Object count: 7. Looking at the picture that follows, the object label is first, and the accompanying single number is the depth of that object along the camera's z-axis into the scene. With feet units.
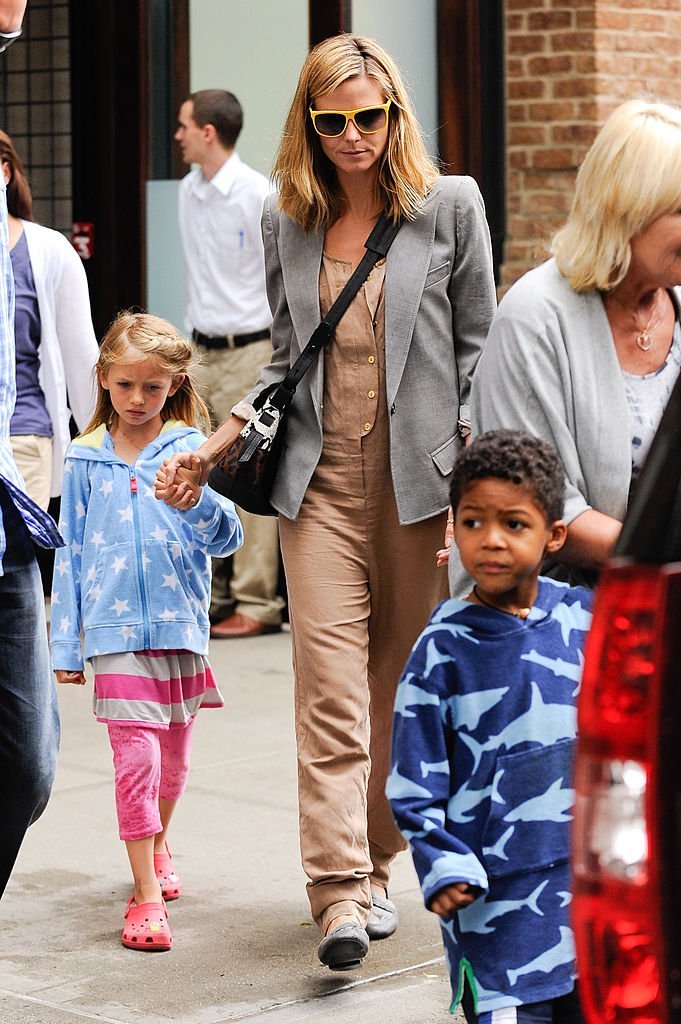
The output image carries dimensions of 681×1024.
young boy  14.84
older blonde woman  16.58
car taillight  10.02
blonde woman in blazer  21.26
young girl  22.15
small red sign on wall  44.41
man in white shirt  40.45
